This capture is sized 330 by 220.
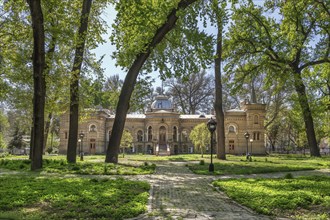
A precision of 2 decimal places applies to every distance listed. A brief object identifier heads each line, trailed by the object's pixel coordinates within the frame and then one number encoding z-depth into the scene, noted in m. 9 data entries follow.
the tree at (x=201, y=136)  39.50
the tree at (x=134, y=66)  16.47
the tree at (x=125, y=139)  38.28
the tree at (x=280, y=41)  23.78
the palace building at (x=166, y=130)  48.43
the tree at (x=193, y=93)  57.06
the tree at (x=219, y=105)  25.44
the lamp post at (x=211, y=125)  16.30
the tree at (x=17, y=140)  48.47
